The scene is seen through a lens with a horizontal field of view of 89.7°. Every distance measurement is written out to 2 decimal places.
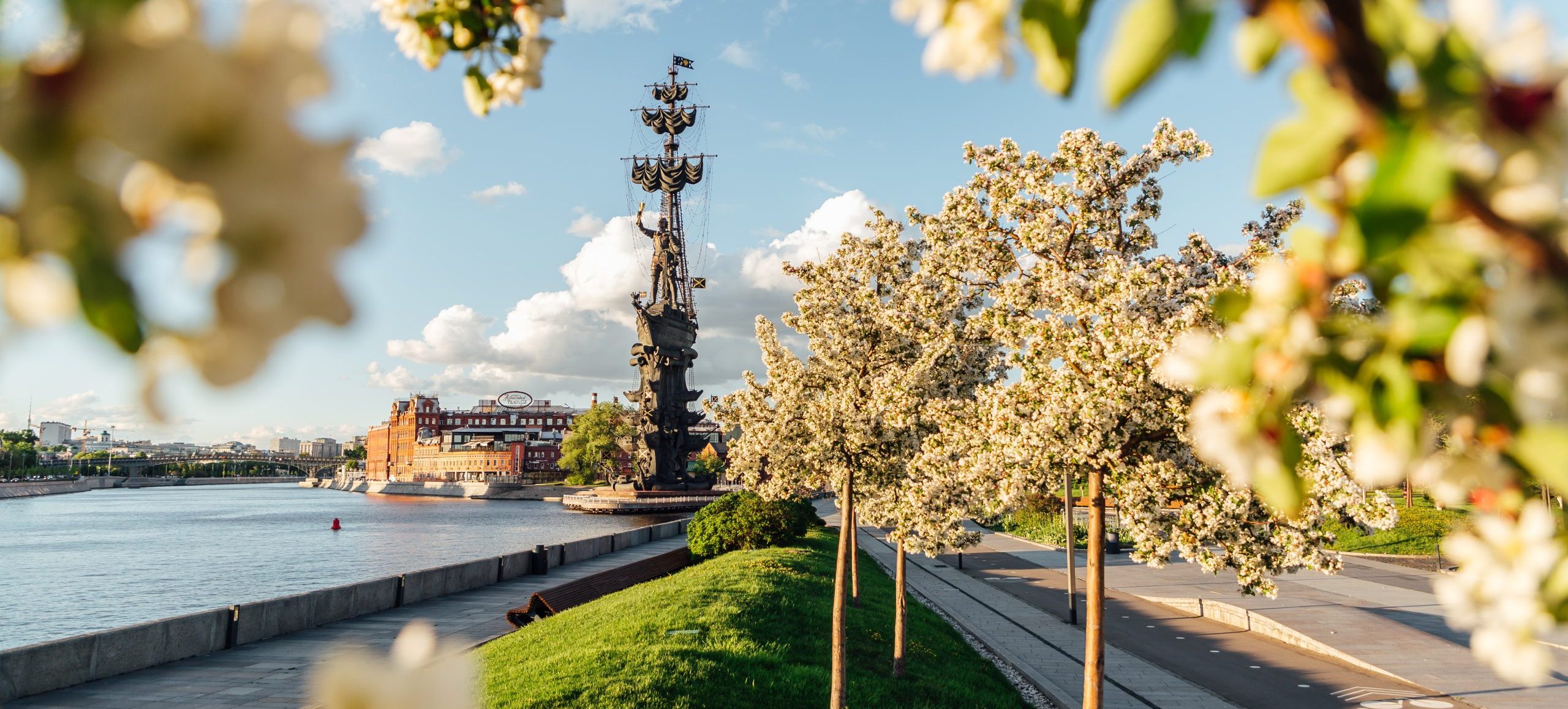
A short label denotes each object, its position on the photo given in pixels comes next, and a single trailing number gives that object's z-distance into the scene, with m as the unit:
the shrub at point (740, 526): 25.27
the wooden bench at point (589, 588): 15.41
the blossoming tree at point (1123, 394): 7.46
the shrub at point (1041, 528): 34.88
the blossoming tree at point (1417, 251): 0.68
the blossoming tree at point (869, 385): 11.33
